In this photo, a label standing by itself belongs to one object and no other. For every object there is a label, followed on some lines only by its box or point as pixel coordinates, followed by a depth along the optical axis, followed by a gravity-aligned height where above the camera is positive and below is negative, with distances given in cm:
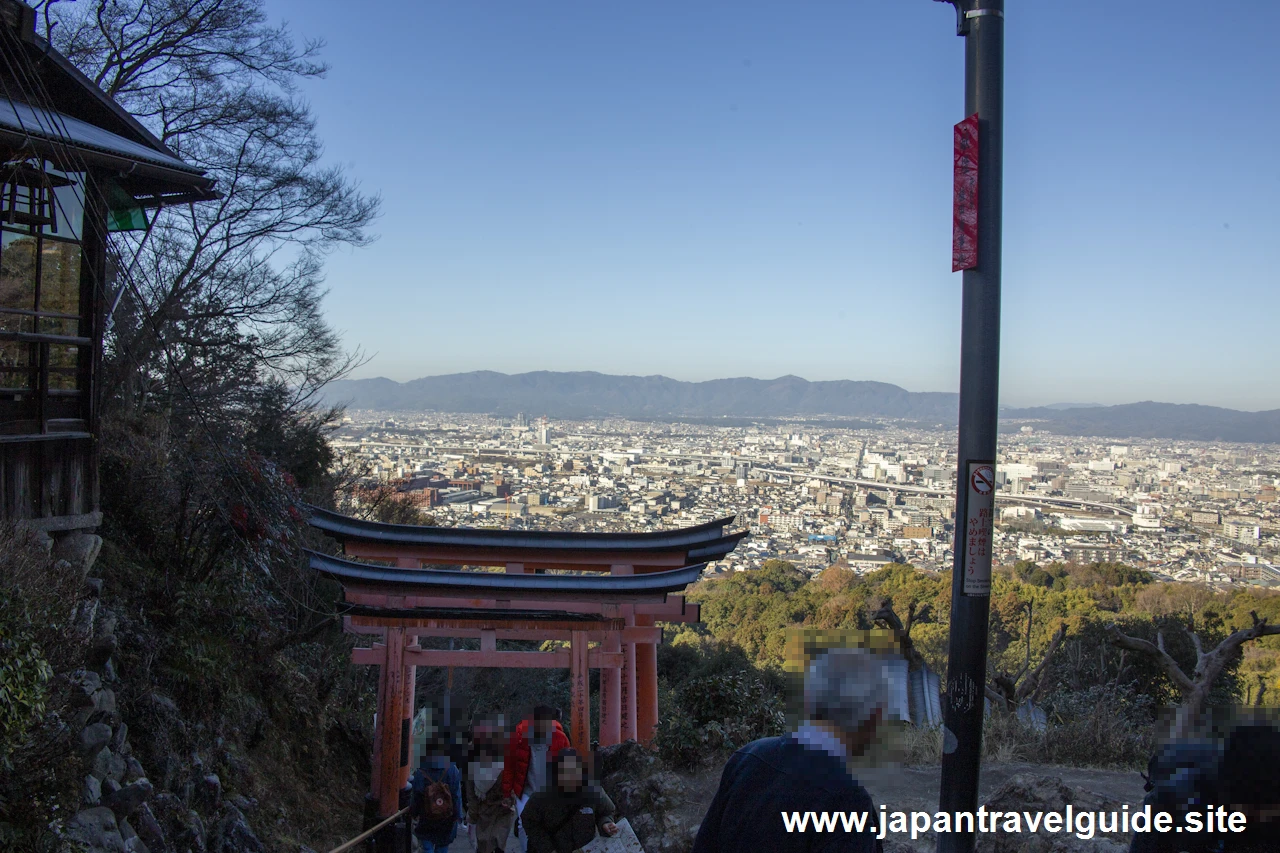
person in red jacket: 614 -266
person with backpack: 603 -298
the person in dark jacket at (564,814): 498 -252
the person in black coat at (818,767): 213 -96
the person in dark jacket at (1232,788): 301 -138
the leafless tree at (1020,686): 1012 -340
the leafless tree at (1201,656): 820 -243
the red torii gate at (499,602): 732 -178
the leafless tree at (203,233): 1384 +337
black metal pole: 369 +6
